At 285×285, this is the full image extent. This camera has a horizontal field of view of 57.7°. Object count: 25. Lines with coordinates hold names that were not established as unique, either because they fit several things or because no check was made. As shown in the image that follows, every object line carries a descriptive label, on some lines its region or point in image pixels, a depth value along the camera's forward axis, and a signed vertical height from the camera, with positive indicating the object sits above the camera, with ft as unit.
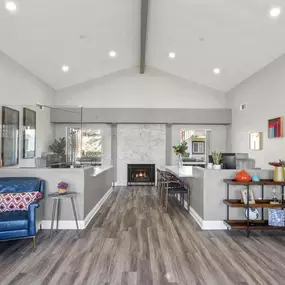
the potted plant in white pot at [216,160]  15.05 -0.73
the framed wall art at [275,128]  18.25 +1.51
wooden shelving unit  13.31 -3.01
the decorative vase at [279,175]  13.75 -1.42
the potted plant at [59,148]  18.74 -0.17
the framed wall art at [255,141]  21.57 +0.61
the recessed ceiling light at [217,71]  24.66 +7.45
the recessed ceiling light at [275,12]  14.03 +7.53
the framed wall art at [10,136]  18.61 +0.69
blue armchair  10.79 -3.30
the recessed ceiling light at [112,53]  23.80 +8.75
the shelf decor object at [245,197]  13.76 -2.62
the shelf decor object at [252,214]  13.78 -3.52
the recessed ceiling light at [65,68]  24.16 +7.43
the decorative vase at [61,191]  13.25 -2.30
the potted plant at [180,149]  21.04 -0.18
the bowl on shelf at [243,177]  13.56 -1.52
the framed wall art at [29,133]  21.09 +1.12
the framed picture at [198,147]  31.45 +0.06
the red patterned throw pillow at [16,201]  12.34 -2.65
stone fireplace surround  31.14 +0.23
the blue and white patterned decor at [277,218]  13.46 -3.63
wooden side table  12.82 -2.86
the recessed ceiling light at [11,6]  13.96 +7.65
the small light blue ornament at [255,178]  13.66 -1.59
